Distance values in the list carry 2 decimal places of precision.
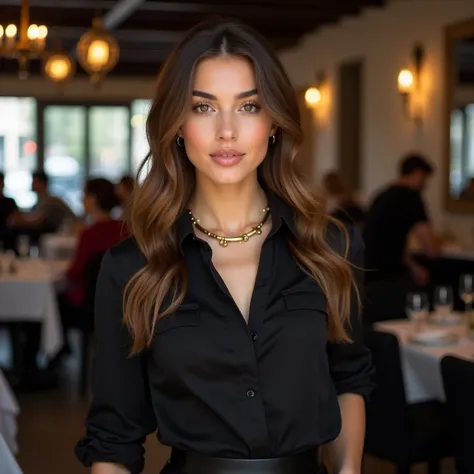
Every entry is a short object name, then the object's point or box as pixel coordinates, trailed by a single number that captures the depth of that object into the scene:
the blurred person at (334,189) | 10.48
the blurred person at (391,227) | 6.83
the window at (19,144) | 17.85
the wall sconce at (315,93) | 12.76
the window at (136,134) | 18.44
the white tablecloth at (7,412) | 3.95
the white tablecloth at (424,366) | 3.95
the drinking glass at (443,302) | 4.61
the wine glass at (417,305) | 4.38
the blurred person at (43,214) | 10.89
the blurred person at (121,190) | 9.98
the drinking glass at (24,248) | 7.99
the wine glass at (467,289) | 4.69
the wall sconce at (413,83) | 9.95
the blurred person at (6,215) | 10.34
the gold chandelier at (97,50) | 7.29
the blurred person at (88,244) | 6.55
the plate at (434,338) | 4.14
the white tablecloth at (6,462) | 2.29
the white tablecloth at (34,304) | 6.50
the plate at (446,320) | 4.70
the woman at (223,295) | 1.79
